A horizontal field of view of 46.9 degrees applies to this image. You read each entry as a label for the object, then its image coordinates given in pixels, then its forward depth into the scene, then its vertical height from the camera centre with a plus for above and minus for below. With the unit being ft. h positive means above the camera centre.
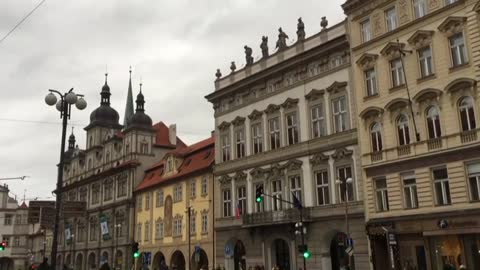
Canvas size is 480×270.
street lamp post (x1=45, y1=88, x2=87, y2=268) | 64.49 +19.87
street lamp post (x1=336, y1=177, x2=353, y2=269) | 109.80 +15.26
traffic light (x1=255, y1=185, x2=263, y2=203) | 105.60 +12.78
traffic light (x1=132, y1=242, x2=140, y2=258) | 121.80 +3.84
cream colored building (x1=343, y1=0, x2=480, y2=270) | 98.48 +24.56
